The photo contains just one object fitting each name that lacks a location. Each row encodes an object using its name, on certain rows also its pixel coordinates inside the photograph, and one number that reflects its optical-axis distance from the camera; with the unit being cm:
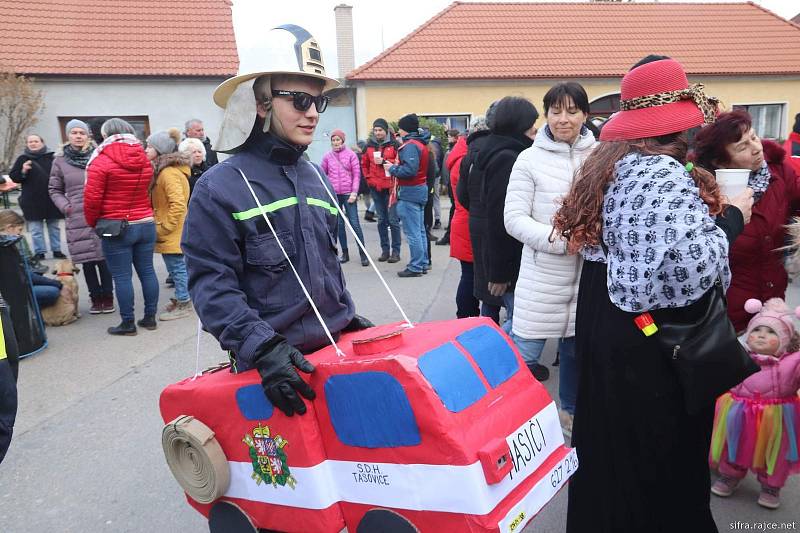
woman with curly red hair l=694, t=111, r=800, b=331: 278
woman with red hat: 192
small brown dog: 620
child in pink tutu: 284
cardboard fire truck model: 158
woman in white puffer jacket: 321
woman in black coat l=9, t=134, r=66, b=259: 848
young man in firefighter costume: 193
